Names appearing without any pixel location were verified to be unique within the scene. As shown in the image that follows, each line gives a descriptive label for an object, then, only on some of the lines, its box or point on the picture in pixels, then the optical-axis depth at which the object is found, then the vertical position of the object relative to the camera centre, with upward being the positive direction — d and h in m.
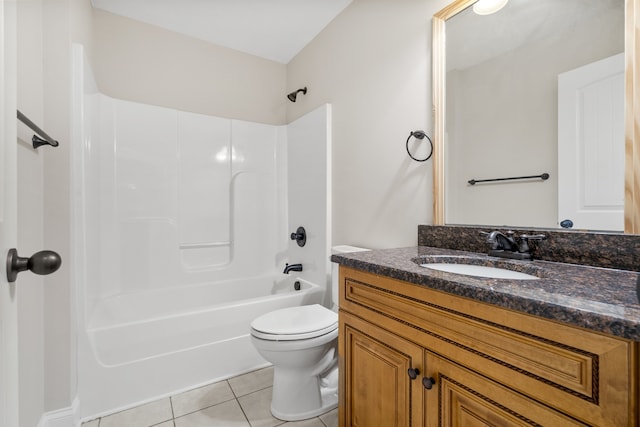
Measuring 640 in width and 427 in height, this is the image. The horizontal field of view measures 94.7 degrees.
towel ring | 1.53 +0.40
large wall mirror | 0.97 +0.38
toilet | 1.45 -0.73
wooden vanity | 0.54 -0.36
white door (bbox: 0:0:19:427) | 0.50 +0.01
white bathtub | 1.58 -0.77
